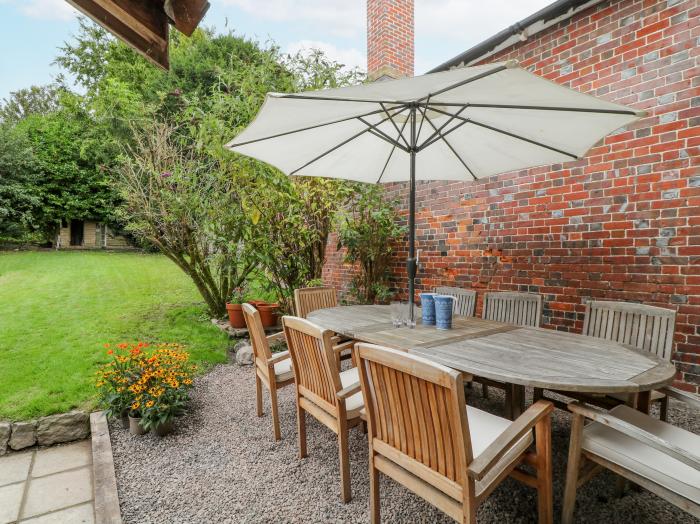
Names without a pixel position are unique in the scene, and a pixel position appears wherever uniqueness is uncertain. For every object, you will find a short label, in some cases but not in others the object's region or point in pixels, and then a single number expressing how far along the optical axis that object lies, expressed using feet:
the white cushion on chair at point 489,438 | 4.76
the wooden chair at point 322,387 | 6.37
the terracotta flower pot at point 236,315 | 16.80
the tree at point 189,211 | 15.88
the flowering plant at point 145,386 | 8.93
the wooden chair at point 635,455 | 4.39
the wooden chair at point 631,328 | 7.44
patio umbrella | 6.38
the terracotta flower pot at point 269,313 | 16.92
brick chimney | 21.77
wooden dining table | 5.24
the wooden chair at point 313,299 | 11.84
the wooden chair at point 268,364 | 8.47
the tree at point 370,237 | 16.30
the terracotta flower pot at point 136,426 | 8.96
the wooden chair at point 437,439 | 4.24
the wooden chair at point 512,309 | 10.00
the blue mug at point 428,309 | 8.73
